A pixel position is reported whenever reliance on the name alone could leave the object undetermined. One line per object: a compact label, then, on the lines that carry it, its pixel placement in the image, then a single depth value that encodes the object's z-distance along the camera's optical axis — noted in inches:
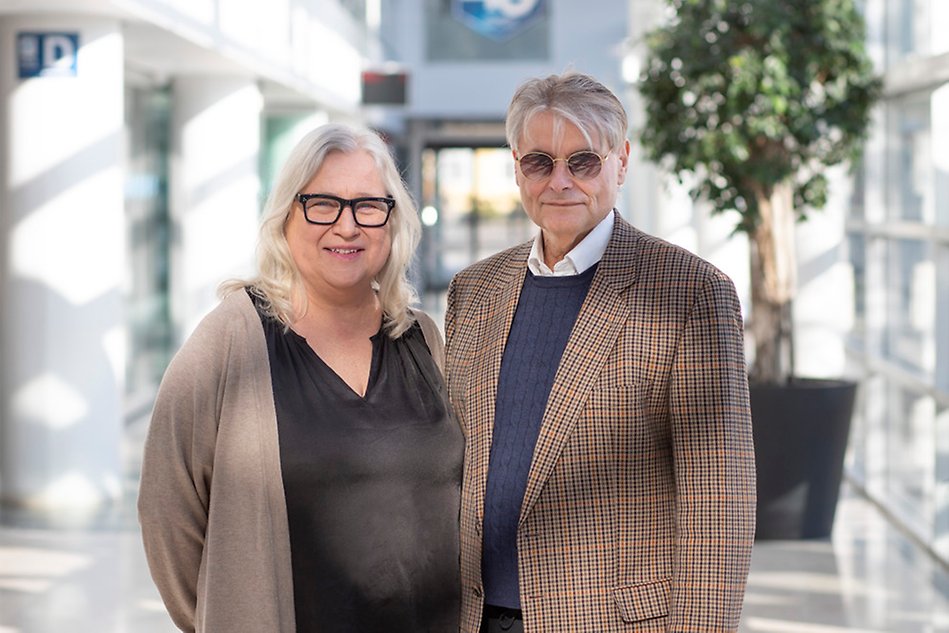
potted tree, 284.7
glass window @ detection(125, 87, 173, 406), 525.0
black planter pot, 286.5
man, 100.9
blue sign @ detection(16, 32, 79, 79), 330.3
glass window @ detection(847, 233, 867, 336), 387.2
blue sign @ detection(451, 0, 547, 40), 880.3
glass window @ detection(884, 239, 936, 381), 305.6
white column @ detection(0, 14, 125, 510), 331.0
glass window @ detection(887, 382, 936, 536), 307.0
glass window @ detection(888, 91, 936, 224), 310.4
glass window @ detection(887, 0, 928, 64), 308.2
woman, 105.4
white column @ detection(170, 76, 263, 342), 475.8
